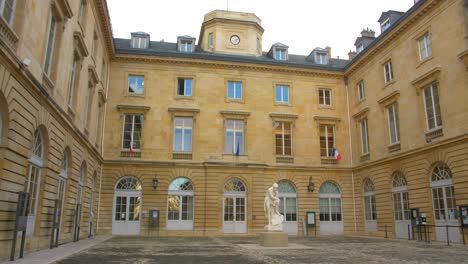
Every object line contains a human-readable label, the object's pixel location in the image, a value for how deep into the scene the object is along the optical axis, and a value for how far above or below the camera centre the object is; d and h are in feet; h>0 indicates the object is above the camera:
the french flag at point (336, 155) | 73.51 +12.00
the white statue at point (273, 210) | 46.06 +0.91
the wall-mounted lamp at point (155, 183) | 67.59 +5.79
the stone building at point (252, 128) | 50.39 +14.90
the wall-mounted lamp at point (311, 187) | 72.79 +5.74
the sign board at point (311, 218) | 70.95 -0.02
